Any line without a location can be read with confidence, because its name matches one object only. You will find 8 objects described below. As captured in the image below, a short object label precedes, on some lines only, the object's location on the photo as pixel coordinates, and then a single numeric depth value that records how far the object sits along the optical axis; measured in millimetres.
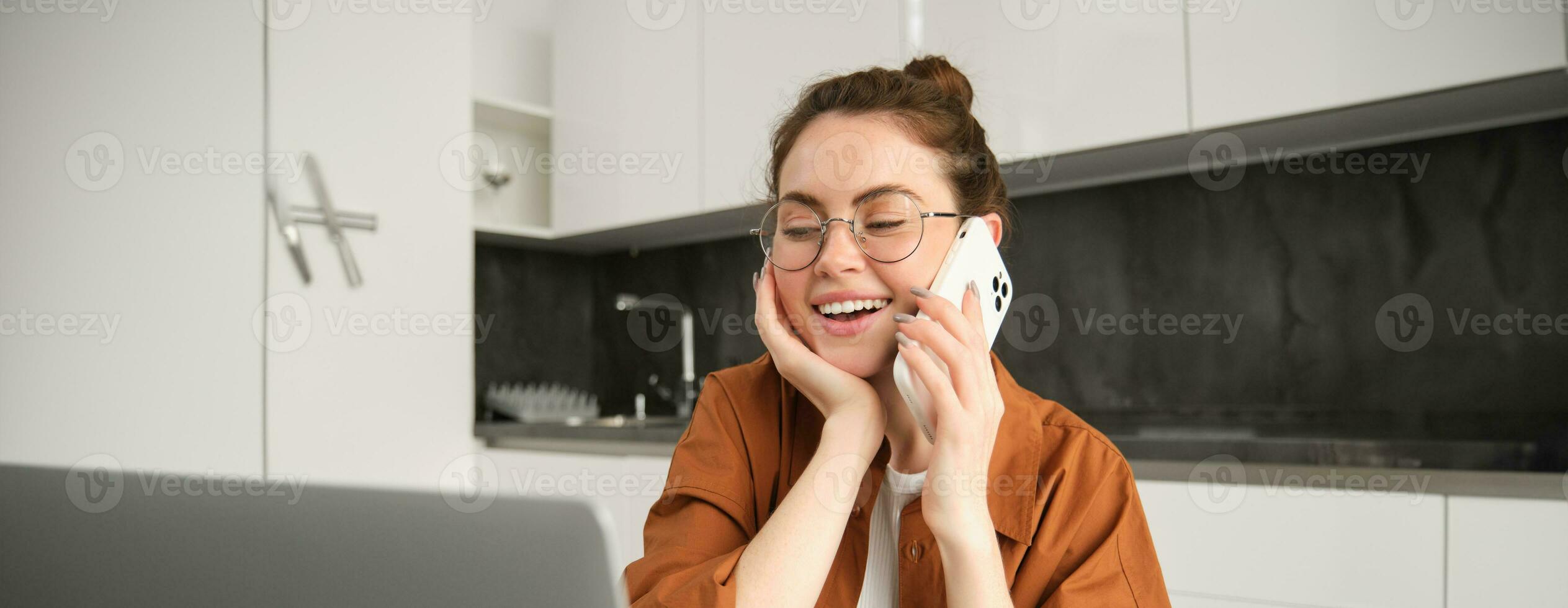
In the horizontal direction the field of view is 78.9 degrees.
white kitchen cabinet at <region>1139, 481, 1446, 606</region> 1347
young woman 875
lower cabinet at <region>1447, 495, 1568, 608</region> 1247
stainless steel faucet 2848
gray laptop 364
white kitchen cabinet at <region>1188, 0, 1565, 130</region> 1457
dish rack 2777
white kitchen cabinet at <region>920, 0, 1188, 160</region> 1770
